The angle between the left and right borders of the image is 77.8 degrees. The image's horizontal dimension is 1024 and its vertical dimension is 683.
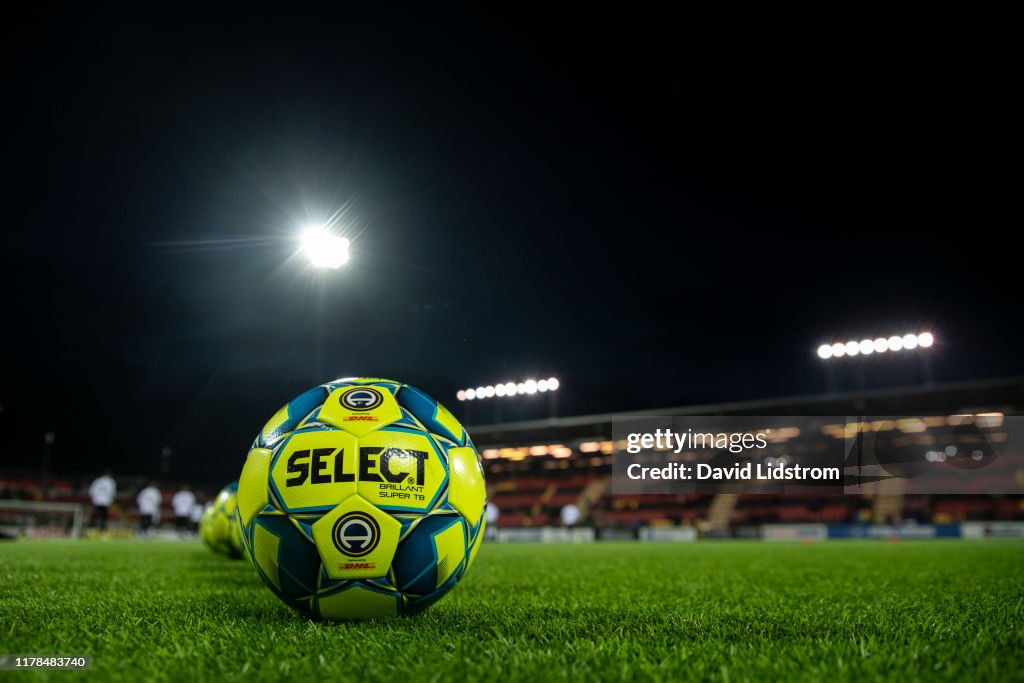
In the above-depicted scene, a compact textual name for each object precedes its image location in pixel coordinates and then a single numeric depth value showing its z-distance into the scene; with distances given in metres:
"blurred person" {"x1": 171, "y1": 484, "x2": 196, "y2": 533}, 24.20
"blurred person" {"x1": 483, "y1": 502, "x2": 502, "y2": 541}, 33.82
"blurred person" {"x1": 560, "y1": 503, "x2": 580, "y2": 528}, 31.05
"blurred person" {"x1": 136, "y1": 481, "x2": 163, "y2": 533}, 21.69
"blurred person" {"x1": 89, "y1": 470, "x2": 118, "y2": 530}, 17.92
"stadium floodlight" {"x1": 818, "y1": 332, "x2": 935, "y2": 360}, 29.56
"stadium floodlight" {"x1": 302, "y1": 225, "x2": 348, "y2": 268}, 13.91
